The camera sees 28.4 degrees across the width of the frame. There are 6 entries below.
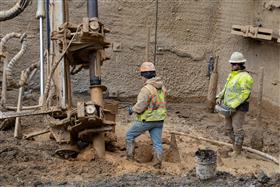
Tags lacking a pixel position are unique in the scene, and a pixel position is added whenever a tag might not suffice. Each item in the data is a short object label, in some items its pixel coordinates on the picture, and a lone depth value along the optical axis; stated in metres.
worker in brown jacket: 8.42
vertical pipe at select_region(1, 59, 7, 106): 9.17
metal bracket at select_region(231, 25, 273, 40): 11.73
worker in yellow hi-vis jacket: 9.34
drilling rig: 8.20
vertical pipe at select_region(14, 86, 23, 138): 9.42
